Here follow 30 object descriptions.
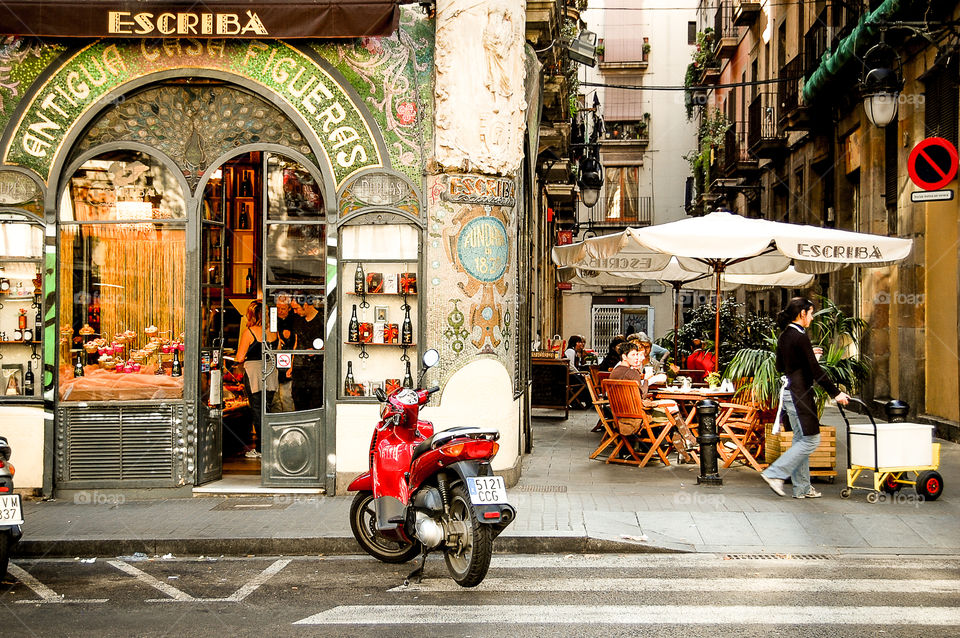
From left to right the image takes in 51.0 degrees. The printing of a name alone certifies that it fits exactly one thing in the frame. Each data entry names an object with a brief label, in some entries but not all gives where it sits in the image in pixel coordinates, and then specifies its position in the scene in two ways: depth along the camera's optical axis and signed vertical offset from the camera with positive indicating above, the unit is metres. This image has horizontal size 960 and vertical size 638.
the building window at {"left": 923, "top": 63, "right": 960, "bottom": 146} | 14.09 +3.13
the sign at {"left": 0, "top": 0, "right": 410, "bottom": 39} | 9.41 +2.82
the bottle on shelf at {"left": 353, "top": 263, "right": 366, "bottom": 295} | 9.88 +0.35
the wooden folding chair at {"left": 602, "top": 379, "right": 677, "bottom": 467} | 11.20 -1.05
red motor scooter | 6.34 -1.18
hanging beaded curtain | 10.11 +0.42
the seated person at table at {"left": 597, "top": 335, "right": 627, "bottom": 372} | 15.65 -0.61
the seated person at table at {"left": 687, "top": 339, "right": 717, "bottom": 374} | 14.73 -0.61
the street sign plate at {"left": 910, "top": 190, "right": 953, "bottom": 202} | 10.98 +1.36
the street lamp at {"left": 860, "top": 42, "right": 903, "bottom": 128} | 12.16 +2.75
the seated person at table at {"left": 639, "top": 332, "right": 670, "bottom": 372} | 16.17 -0.55
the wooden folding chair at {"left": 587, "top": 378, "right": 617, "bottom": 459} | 11.94 -1.23
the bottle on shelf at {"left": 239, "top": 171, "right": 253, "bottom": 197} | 12.54 +1.67
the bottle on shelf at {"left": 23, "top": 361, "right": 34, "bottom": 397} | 9.98 -0.65
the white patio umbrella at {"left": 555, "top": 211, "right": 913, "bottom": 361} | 10.30 +0.81
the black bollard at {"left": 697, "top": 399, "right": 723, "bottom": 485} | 10.14 -1.23
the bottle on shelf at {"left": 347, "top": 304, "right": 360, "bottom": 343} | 9.89 -0.12
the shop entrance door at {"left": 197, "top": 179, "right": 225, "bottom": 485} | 10.17 -0.33
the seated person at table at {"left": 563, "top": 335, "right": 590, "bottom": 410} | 19.39 -0.99
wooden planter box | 10.37 -1.40
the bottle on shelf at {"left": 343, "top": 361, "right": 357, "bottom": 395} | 9.90 -0.63
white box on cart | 9.21 -1.15
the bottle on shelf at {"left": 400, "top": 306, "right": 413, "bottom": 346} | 9.83 -0.15
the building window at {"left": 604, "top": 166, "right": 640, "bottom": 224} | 41.78 +5.28
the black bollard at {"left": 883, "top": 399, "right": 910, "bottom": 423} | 9.52 -0.86
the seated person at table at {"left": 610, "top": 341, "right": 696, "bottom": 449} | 11.38 -0.66
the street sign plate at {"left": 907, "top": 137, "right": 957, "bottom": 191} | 11.35 +1.76
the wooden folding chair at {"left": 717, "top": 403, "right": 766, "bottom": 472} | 10.98 -1.26
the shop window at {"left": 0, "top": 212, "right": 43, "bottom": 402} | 9.99 +0.10
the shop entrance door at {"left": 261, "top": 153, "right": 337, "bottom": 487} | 9.96 -0.01
